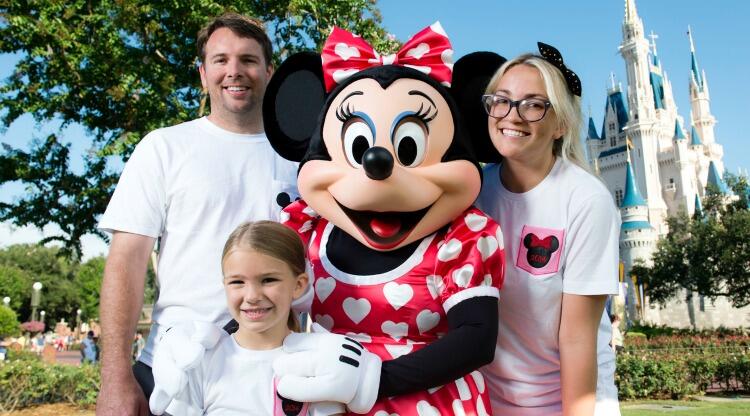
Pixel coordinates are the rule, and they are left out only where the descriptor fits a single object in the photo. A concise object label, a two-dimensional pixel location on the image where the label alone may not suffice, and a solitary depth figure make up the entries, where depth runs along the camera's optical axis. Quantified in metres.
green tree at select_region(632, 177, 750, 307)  35.84
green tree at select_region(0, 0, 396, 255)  10.88
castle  60.41
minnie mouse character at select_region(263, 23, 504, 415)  2.20
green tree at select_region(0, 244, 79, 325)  51.97
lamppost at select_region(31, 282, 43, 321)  27.42
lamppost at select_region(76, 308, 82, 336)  52.01
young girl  2.12
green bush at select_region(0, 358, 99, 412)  11.17
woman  2.45
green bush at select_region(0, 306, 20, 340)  33.81
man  2.67
